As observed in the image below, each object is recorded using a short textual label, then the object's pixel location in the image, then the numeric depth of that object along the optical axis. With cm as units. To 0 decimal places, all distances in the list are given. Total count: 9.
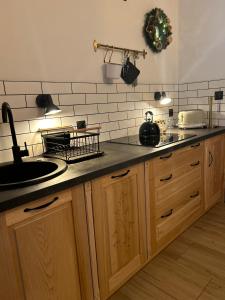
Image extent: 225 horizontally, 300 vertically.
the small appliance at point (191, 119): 243
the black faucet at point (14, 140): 119
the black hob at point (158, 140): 177
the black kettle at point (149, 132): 189
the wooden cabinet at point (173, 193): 160
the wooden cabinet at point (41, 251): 91
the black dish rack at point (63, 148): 143
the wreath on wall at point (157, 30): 227
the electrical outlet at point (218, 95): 245
